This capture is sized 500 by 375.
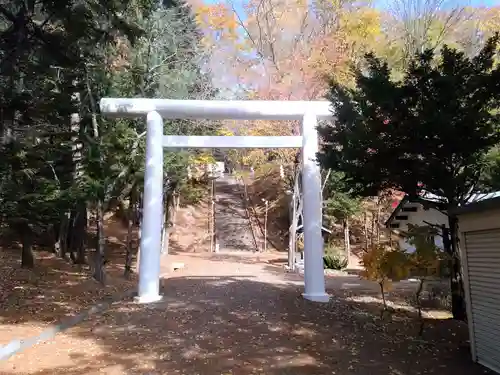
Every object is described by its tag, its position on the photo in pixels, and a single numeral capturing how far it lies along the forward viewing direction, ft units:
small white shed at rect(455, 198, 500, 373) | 17.34
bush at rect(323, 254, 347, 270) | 63.57
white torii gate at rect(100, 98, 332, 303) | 31.53
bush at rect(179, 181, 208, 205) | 88.45
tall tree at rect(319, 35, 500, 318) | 22.44
